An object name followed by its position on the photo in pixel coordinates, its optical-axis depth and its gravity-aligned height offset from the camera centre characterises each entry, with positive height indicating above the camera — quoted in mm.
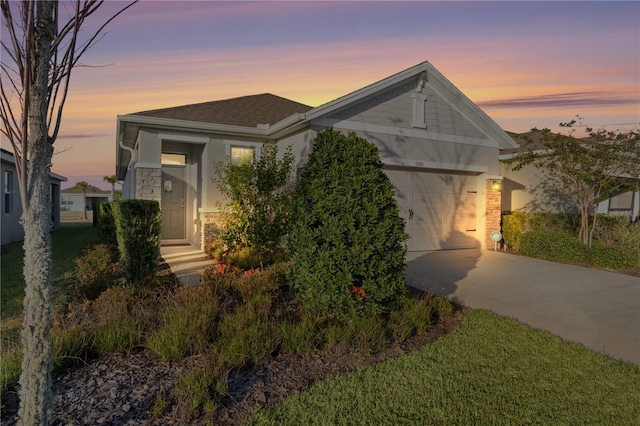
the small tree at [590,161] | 10945 +1259
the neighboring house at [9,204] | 15539 -248
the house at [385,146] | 10312 +1624
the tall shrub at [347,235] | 5109 -432
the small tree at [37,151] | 2426 +294
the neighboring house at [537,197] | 15329 +341
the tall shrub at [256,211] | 8797 -216
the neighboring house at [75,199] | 59938 -45
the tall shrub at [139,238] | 6820 -676
